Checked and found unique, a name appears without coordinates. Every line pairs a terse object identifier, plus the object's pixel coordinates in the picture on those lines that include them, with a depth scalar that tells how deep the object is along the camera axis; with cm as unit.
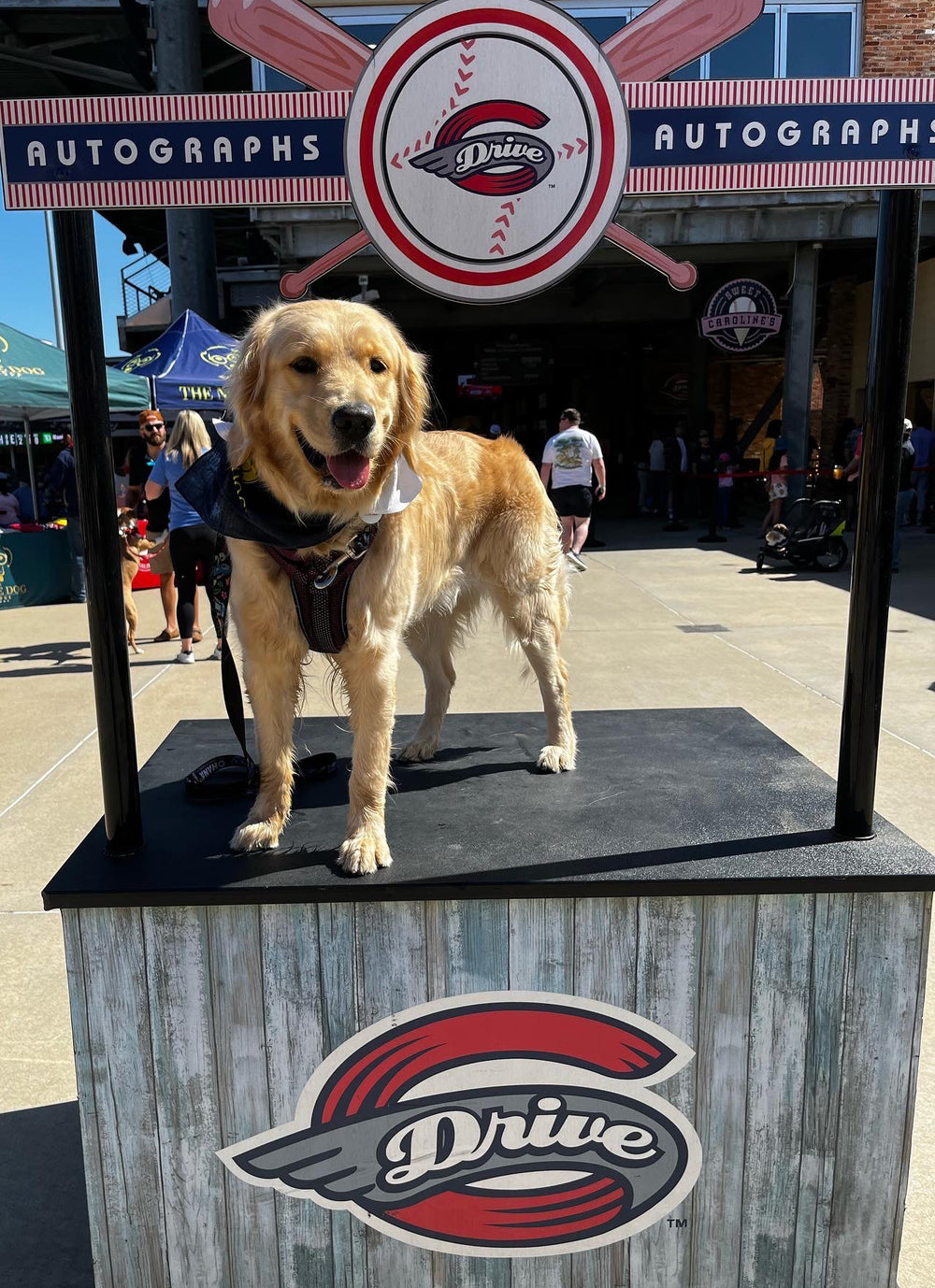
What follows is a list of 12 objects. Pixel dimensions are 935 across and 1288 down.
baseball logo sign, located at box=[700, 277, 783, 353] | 1631
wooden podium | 201
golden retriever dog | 209
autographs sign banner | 185
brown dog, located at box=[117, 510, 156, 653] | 846
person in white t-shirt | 1212
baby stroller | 1222
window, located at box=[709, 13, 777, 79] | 1452
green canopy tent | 1005
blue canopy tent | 1099
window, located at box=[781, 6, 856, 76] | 1472
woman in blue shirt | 746
